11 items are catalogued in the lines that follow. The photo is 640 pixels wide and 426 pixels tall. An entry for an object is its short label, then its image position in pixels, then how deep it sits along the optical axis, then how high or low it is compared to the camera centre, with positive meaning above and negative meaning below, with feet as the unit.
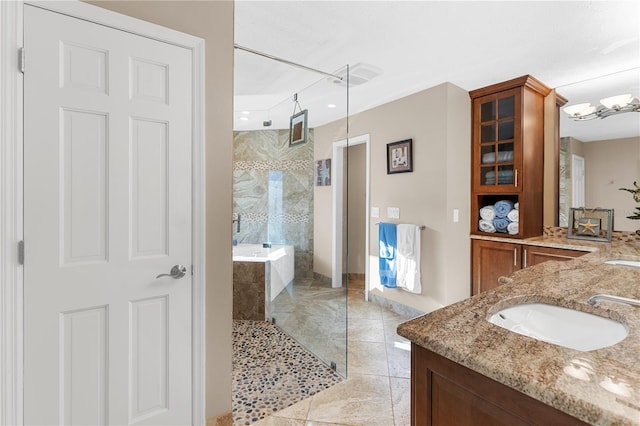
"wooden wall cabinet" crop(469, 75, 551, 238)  9.08 +2.06
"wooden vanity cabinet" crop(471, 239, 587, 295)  8.48 -1.32
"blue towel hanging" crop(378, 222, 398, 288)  10.57 -1.37
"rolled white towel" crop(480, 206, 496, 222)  9.88 +0.03
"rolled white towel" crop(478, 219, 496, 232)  9.93 -0.40
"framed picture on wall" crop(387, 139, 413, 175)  10.28 +2.00
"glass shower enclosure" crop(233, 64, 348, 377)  9.43 +0.49
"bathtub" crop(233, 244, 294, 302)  9.75 -1.66
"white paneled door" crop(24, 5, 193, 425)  3.99 -0.16
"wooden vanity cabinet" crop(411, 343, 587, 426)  1.96 -1.36
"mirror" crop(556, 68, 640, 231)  7.71 +1.62
